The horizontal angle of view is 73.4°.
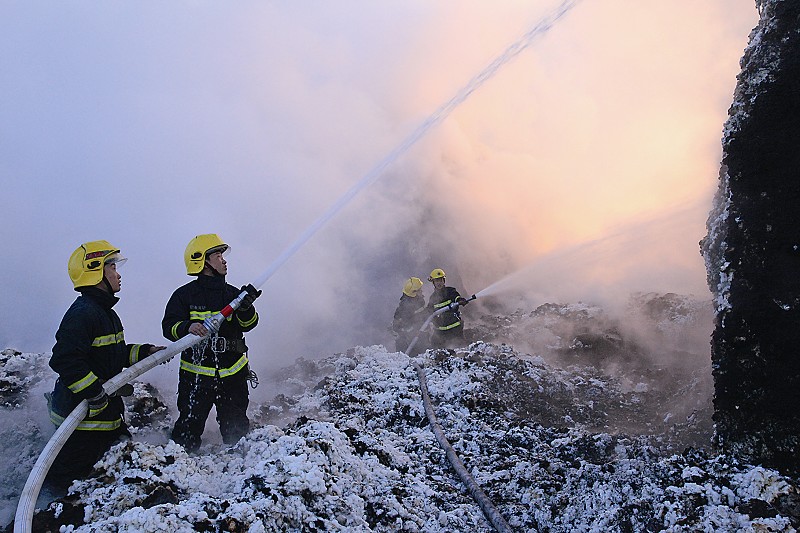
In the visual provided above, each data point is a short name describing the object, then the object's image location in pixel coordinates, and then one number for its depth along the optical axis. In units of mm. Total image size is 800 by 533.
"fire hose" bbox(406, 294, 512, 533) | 3908
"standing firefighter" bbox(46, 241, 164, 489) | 3883
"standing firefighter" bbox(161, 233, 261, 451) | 4984
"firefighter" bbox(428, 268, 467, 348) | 10578
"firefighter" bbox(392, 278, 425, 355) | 11744
